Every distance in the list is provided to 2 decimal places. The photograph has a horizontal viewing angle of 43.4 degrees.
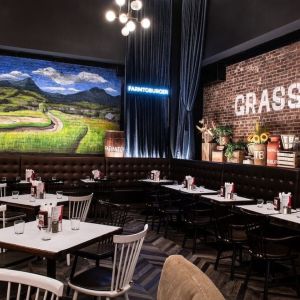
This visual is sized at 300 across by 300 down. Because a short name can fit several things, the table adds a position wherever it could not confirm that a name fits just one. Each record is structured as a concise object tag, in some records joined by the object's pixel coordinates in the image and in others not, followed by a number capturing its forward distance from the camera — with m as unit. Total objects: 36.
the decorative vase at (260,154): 6.26
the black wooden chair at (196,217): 4.95
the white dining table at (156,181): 7.23
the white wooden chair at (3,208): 3.46
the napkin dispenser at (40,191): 4.75
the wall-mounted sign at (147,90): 8.55
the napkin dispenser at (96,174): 7.22
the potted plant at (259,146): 6.27
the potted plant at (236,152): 6.90
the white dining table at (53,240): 2.51
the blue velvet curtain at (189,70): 8.05
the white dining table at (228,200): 5.14
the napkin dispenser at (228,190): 5.37
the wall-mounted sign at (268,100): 6.20
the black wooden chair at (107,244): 3.17
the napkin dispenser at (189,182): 6.29
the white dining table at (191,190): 5.89
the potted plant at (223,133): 7.39
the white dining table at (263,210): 4.18
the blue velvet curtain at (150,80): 8.53
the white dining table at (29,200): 4.34
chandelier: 5.85
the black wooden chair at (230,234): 4.04
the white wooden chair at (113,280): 2.44
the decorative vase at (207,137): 7.77
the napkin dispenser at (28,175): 6.46
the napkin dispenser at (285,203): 4.25
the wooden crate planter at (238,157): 6.88
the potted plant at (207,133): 7.72
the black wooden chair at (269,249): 3.45
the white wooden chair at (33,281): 1.64
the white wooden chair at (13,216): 4.72
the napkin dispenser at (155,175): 7.49
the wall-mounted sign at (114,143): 8.05
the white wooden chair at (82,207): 4.21
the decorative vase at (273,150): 6.01
